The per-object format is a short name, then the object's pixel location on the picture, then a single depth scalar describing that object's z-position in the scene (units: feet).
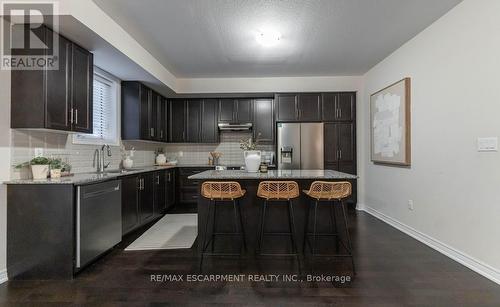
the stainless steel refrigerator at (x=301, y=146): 17.24
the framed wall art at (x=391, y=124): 12.01
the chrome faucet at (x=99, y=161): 12.18
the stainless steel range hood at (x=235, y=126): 18.65
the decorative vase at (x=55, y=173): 8.65
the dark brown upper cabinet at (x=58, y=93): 8.00
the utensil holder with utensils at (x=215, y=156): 19.10
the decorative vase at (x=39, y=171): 8.32
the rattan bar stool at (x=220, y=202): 8.87
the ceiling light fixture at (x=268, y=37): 10.90
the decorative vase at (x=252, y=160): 10.64
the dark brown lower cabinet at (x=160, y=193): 14.92
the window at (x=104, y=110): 12.57
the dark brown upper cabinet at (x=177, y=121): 19.03
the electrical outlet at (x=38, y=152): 8.90
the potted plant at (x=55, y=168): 8.66
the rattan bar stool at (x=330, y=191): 8.75
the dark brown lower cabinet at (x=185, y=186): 18.28
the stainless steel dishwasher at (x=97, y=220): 8.08
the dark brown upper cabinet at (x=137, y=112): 14.44
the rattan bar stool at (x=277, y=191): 8.88
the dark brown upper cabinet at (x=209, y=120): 18.95
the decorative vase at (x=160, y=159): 18.42
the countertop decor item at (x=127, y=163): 14.32
